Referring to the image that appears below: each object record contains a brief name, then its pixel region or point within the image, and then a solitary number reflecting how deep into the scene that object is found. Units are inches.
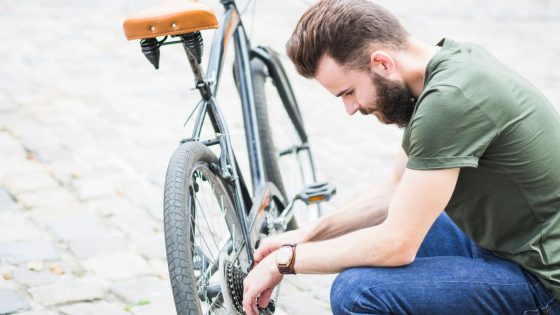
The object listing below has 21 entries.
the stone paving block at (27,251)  147.3
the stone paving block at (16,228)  154.8
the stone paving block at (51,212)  162.4
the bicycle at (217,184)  94.8
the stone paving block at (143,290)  136.3
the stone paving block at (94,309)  131.0
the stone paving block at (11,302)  130.0
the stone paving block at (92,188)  175.2
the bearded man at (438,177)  92.3
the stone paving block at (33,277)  139.8
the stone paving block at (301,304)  134.3
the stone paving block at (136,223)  160.6
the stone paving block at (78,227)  157.6
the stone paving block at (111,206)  168.6
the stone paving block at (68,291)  134.5
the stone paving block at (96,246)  151.8
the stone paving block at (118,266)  144.9
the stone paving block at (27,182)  175.0
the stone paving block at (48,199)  169.2
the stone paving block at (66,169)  182.4
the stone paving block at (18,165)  183.5
